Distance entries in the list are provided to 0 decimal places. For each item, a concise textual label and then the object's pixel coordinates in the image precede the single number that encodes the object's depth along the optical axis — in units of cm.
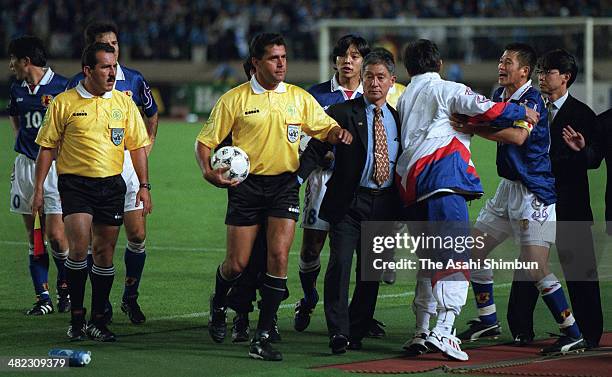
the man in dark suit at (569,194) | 1587
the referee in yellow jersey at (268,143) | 1558
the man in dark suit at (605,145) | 1589
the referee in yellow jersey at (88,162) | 1642
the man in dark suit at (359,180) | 1567
